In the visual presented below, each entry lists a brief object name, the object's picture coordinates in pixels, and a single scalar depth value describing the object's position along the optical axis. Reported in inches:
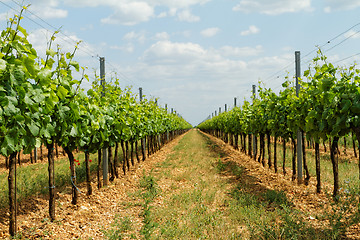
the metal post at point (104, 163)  418.6
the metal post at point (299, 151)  403.5
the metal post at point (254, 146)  663.0
